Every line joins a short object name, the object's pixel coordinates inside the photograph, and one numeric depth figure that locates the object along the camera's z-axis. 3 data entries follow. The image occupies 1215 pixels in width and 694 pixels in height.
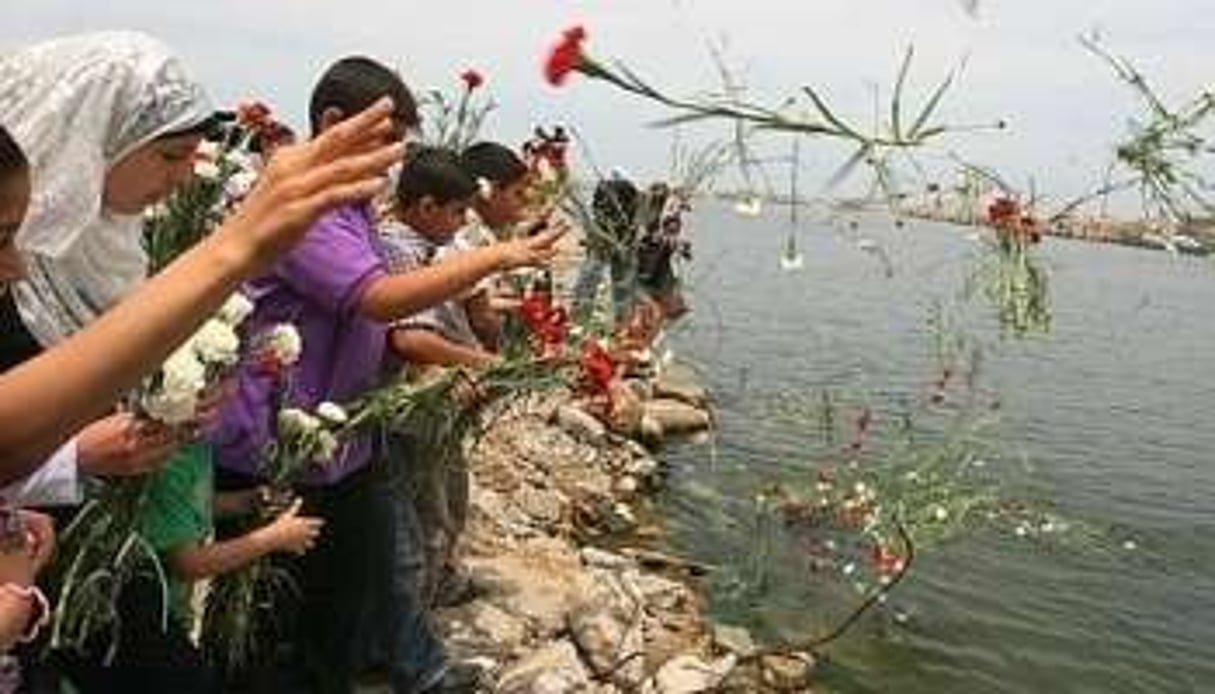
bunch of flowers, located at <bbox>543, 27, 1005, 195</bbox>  2.13
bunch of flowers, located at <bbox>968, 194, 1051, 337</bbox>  3.24
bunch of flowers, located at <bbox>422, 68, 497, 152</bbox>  5.81
